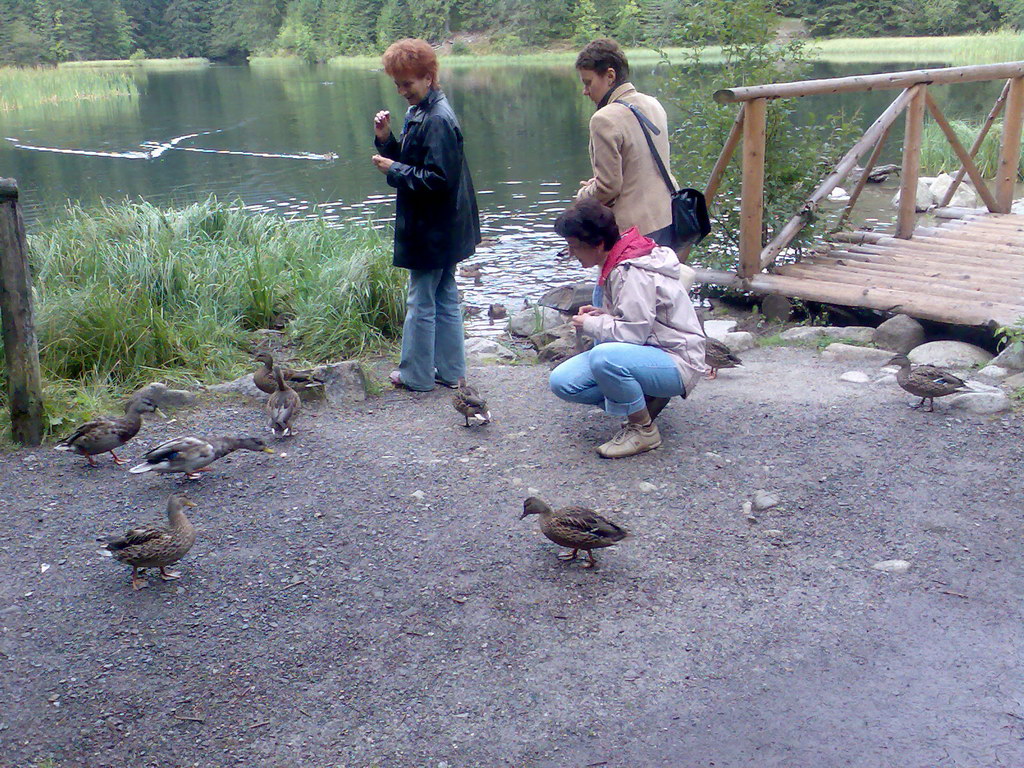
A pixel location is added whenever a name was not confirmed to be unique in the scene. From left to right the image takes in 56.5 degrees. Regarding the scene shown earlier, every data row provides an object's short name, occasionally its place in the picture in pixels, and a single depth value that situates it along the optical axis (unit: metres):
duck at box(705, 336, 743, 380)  6.09
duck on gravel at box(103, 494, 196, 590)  3.75
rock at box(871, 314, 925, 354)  6.80
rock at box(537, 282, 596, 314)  9.65
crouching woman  4.43
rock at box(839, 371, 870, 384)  5.98
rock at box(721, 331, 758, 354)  7.21
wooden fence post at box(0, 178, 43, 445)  4.86
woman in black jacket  5.32
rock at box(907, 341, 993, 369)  6.32
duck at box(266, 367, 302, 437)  5.23
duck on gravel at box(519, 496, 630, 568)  3.81
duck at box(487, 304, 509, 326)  9.96
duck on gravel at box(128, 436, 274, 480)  4.61
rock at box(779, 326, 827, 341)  7.25
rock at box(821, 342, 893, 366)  6.50
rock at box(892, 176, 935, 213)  14.38
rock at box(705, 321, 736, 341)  7.51
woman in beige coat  5.18
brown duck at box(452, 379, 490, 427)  5.31
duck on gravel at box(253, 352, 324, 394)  5.79
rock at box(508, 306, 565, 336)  9.06
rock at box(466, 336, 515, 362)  7.91
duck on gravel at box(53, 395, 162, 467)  4.86
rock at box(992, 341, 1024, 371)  5.95
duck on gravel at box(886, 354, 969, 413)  5.16
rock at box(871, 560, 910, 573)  3.78
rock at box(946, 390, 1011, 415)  5.22
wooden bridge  7.32
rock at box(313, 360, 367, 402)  6.02
